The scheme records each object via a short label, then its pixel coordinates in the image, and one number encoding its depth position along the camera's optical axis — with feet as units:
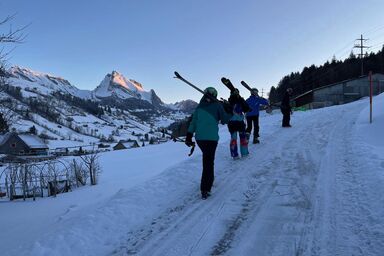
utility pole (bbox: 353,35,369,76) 243.81
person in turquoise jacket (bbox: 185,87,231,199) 24.07
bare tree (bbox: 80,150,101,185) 47.42
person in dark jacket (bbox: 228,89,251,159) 34.36
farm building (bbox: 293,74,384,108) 199.31
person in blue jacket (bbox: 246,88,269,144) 44.11
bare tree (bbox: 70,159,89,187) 49.70
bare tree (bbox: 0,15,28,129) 32.04
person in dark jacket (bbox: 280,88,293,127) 59.93
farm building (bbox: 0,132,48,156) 319.76
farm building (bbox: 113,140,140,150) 424.25
